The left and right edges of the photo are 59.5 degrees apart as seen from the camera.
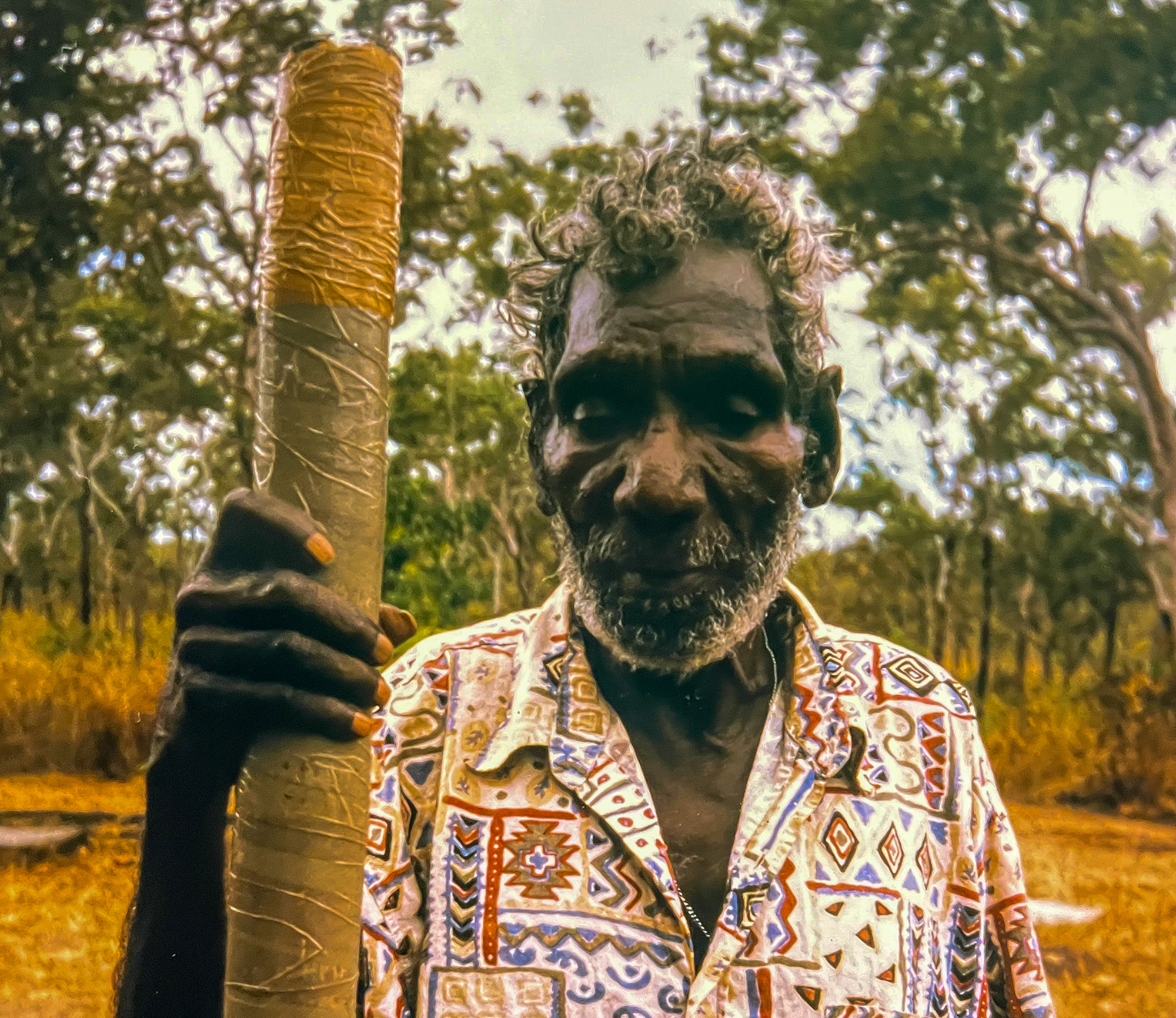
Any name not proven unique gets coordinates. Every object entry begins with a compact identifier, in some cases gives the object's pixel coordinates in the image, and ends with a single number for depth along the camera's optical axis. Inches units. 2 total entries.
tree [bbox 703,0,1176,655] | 214.1
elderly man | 53.4
